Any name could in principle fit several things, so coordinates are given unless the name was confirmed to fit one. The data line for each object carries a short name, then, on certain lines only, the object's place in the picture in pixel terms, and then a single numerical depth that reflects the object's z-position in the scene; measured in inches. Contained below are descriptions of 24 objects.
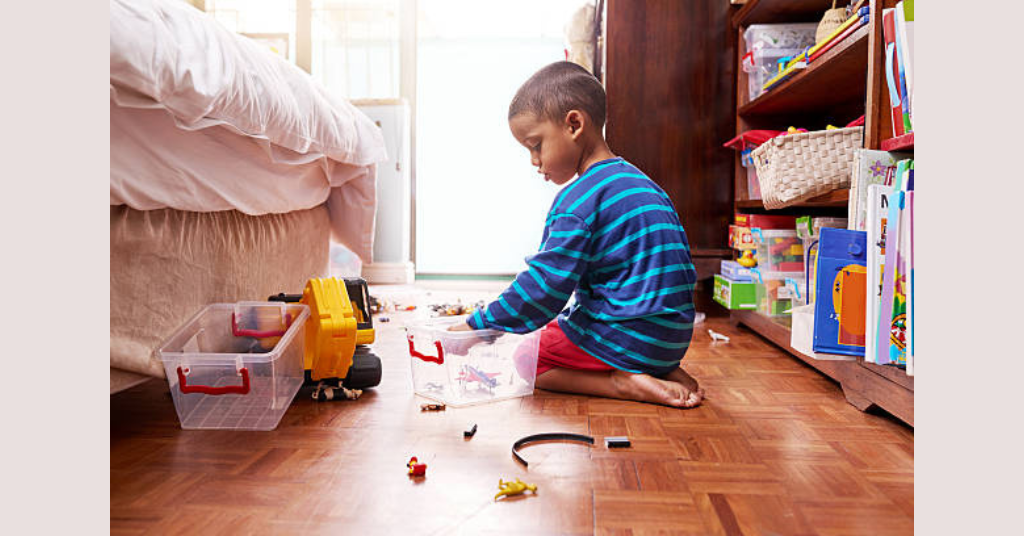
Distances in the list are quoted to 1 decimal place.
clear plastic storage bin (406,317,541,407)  48.2
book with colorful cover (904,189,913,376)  37.5
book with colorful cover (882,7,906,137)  45.3
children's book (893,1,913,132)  44.0
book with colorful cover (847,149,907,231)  45.3
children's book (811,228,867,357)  43.8
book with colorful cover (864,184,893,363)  40.8
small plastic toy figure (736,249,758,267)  82.4
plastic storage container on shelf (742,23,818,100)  84.1
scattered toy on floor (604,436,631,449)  38.5
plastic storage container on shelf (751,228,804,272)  77.4
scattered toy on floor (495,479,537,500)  31.1
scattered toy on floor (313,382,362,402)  49.2
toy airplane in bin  49.4
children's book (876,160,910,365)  39.8
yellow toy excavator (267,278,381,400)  47.6
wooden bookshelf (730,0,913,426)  45.2
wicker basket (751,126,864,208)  57.6
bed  36.9
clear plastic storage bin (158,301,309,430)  40.9
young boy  48.5
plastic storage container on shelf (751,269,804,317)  75.7
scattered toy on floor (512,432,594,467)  39.0
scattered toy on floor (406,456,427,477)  33.6
